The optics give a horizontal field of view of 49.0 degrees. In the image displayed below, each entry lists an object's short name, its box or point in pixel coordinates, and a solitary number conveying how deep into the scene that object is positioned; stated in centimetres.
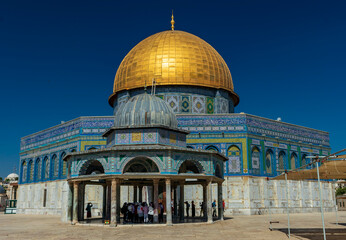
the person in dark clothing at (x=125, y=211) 1853
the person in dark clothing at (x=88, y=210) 2305
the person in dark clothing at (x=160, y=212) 1804
